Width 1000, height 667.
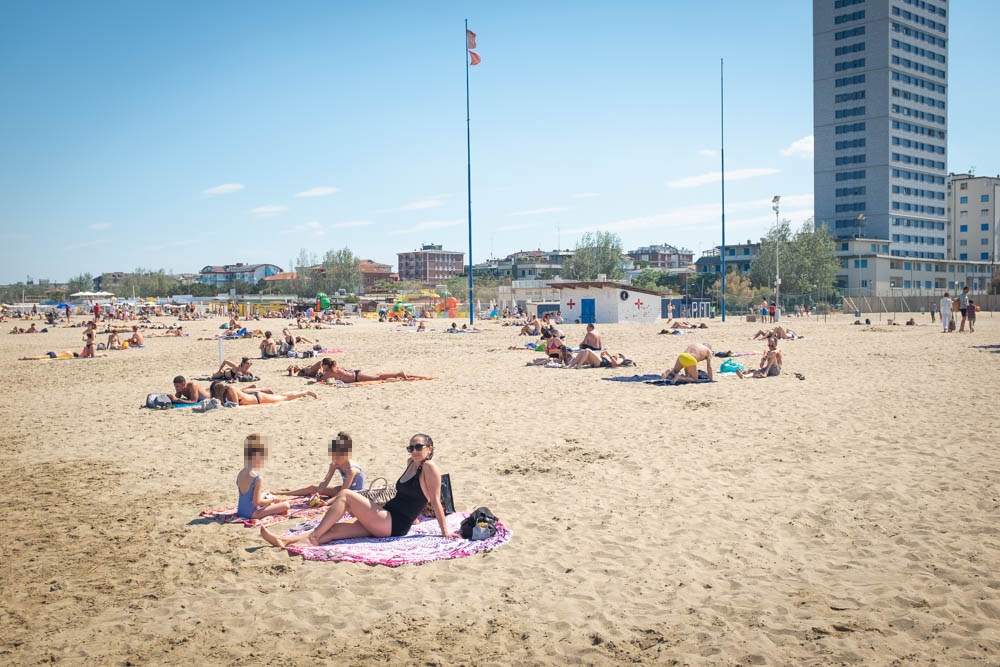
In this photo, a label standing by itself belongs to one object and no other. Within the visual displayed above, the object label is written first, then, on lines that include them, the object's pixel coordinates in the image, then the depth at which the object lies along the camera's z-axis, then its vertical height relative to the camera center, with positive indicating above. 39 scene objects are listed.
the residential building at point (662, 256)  157.19 +12.84
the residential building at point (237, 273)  154.00 +9.85
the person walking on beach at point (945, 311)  28.39 -0.20
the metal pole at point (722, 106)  47.81 +14.54
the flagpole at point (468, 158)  41.31 +9.50
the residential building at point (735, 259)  83.41 +6.40
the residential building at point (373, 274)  138.88 +8.27
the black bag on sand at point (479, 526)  5.50 -1.77
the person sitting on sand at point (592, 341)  18.11 -0.83
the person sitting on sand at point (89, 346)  24.27 -1.09
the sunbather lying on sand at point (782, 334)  26.12 -1.03
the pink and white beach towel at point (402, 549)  5.21 -1.89
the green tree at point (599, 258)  94.81 +7.51
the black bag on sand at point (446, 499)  6.03 -1.69
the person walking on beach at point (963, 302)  27.09 +0.17
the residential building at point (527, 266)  118.44 +8.63
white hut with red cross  42.12 +0.51
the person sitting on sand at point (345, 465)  6.15 -1.40
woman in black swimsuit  5.50 -1.66
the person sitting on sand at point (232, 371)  15.25 -1.30
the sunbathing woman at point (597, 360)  17.45 -1.30
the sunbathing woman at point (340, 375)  15.39 -1.41
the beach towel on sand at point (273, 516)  6.07 -1.86
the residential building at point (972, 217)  101.75 +13.83
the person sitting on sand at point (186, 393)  12.68 -1.48
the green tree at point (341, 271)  118.62 +7.57
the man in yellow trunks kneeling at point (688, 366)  14.24 -1.21
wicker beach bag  5.94 -1.62
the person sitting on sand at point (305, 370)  16.25 -1.40
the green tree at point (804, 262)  72.38 +5.03
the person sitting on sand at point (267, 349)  22.44 -1.16
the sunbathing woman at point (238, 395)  12.38 -1.50
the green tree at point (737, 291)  62.97 +1.88
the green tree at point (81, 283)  152.48 +7.64
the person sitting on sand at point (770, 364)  14.80 -1.25
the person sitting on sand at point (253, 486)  6.08 -1.56
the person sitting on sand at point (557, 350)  18.34 -1.09
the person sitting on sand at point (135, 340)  29.14 -1.05
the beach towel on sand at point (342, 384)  15.15 -1.60
